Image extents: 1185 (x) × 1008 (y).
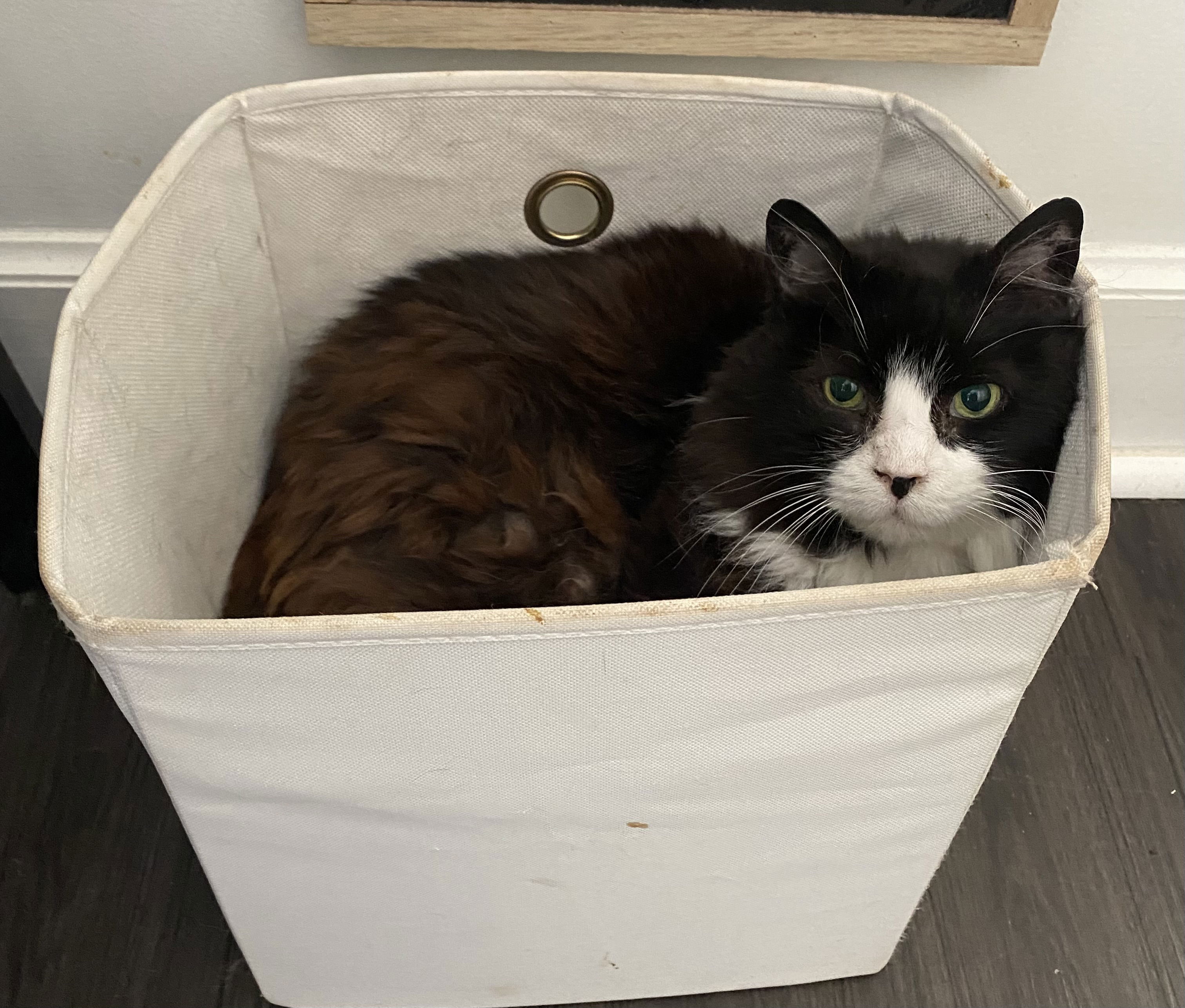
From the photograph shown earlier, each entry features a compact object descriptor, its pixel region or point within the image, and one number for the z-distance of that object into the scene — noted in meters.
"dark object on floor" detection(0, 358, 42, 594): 1.35
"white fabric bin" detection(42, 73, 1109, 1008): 0.68
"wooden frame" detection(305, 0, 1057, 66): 1.11
